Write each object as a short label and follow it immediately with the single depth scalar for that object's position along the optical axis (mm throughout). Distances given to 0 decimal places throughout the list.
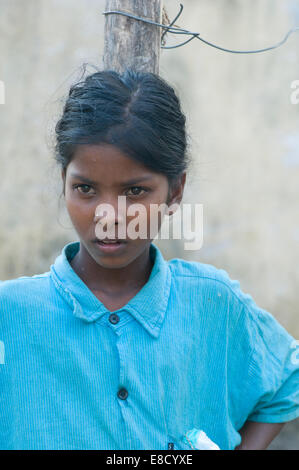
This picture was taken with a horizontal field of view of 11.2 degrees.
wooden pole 1645
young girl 1543
